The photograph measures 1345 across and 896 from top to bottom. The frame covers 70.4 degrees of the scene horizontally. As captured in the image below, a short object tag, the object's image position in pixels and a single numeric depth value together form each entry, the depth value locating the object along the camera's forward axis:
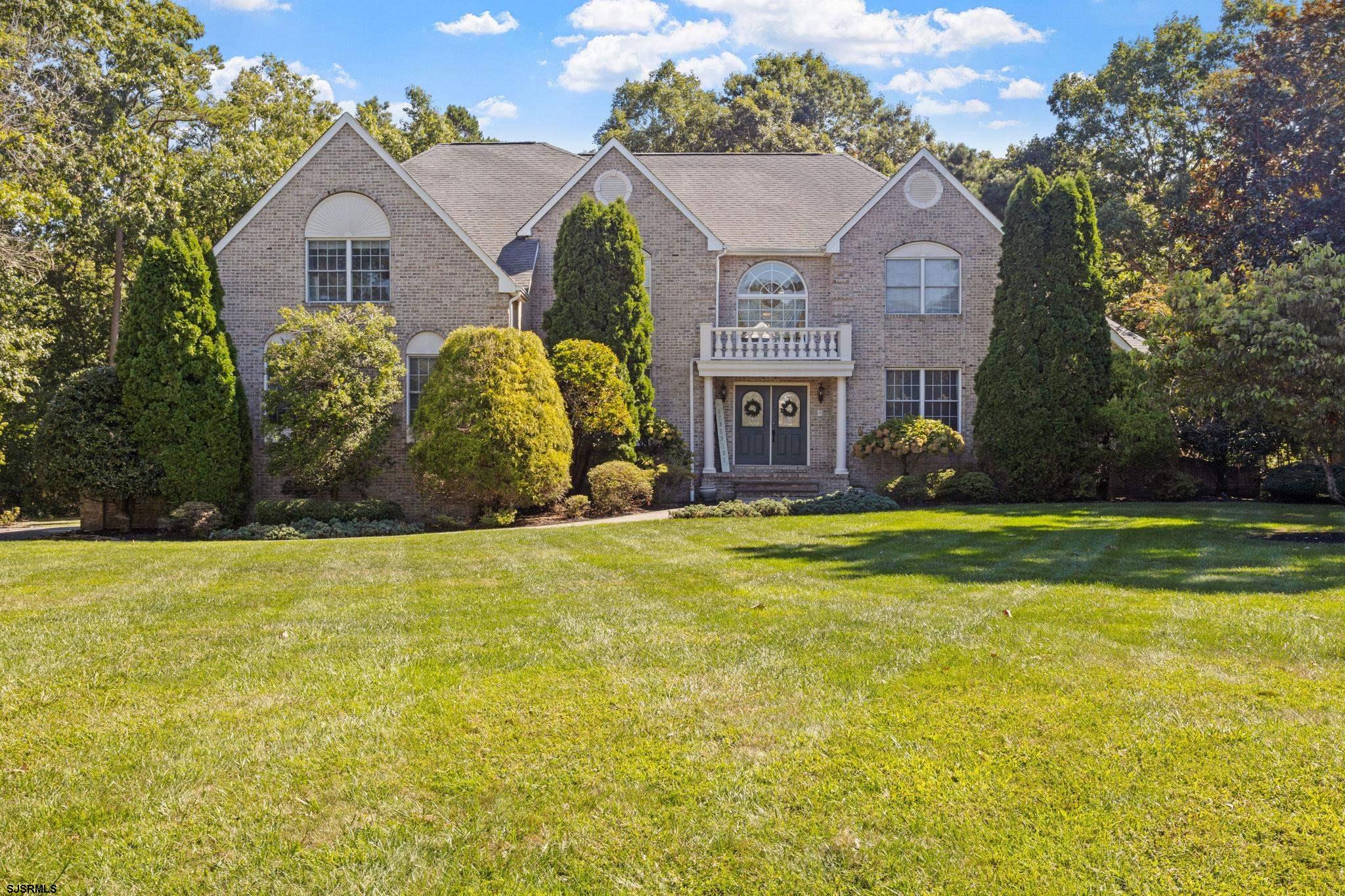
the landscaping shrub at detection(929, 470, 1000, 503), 20.19
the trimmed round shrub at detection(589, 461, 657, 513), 18.81
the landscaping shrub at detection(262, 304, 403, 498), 18.58
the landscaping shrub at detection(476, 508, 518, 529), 17.58
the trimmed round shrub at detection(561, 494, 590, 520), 18.55
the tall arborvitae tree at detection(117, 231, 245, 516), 18.55
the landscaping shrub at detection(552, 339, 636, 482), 19.89
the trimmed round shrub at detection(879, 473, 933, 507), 20.42
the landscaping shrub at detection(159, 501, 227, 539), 17.70
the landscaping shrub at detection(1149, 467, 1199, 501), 20.36
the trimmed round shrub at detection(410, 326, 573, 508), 17.39
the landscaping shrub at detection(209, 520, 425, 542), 16.86
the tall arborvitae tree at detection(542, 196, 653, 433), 21.47
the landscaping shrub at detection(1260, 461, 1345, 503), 19.38
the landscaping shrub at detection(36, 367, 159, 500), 18.05
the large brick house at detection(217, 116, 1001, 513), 21.52
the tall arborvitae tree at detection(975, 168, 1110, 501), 20.44
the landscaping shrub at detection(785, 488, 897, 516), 18.05
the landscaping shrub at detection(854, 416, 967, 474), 21.95
